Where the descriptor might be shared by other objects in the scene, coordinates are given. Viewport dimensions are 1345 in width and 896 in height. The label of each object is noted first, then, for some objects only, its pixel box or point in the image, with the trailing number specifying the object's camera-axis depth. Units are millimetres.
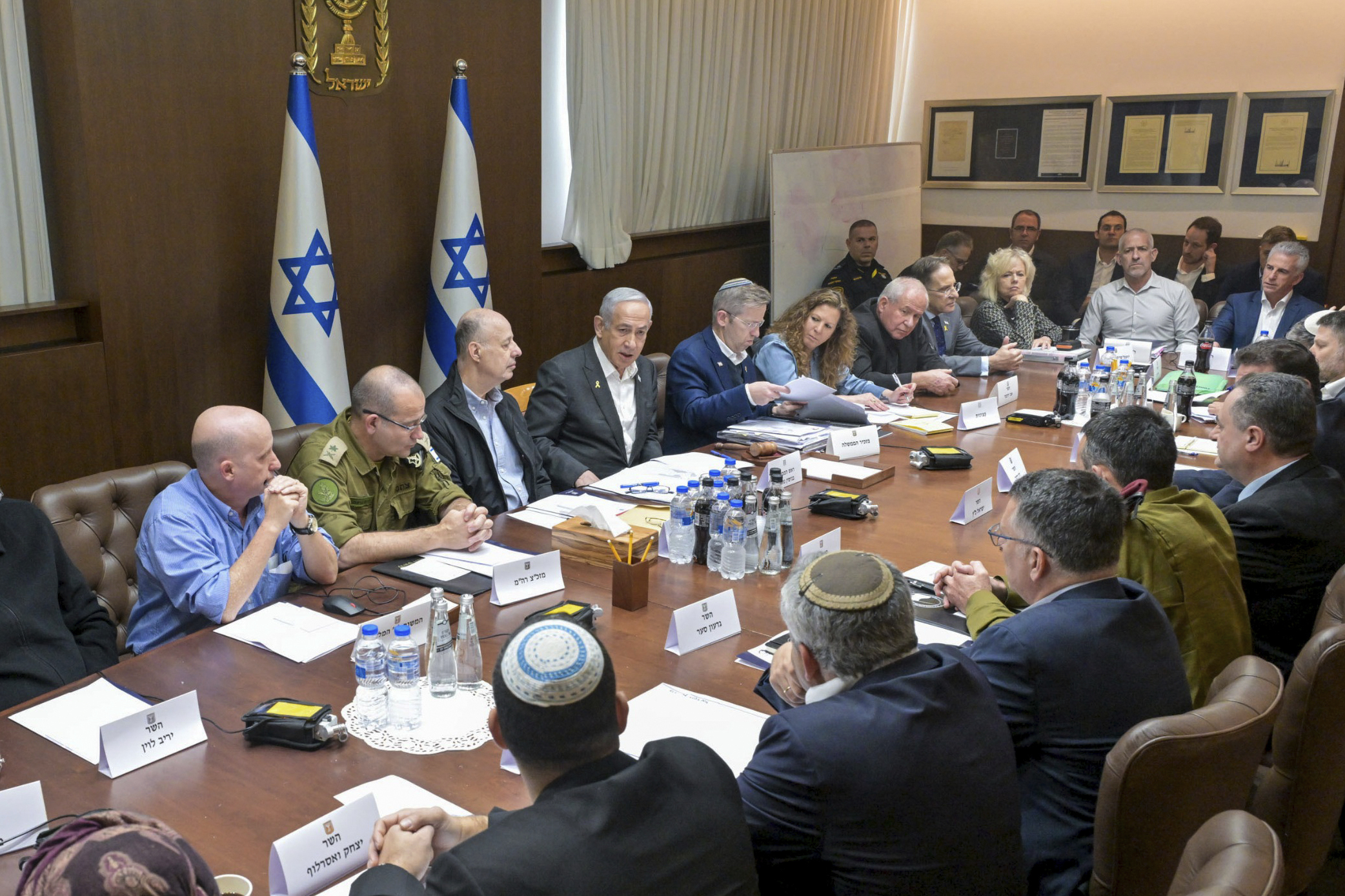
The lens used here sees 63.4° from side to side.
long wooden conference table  1709
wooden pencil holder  2529
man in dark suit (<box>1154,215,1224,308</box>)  7574
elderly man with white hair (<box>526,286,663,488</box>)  4066
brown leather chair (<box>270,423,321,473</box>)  3277
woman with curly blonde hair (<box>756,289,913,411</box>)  4793
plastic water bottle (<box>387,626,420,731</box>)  1969
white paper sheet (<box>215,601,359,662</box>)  2279
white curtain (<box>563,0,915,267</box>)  5965
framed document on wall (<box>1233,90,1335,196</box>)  7602
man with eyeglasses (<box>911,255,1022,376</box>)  5699
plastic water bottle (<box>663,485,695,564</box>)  2842
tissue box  2814
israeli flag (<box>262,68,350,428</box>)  4051
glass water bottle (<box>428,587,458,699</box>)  2088
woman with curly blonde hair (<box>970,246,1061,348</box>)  6410
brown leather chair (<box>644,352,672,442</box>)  4691
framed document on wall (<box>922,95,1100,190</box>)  8445
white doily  1920
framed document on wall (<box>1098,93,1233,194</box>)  7941
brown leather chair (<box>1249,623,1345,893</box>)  2066
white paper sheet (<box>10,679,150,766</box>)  1896
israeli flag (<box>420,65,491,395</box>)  4645
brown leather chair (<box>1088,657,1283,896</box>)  1656
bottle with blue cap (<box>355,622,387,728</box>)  2047
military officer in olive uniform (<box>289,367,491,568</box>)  2838
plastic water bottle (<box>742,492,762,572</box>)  2799
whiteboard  7211
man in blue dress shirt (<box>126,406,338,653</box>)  2482
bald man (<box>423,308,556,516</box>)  3566
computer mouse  2463
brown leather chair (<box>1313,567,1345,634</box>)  2426
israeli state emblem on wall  4246
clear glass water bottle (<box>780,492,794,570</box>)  2842
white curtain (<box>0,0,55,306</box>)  3564
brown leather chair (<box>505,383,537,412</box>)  4637
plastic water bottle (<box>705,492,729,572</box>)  2779
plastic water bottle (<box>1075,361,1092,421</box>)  4752
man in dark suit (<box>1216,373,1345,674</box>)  2826
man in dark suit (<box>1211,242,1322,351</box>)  6172
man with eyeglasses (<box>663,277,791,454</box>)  4391
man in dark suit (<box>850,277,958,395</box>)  5215
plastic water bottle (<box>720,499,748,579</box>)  2787
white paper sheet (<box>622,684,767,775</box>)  1914
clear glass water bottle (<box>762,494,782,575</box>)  2824
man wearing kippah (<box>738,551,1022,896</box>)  1477
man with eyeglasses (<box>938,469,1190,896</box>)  1861
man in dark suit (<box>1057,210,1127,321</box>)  7852
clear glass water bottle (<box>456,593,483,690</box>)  2135
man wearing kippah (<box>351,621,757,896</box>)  1194
